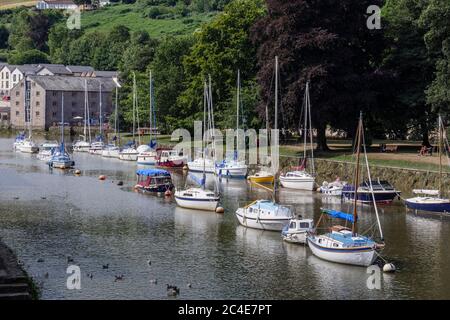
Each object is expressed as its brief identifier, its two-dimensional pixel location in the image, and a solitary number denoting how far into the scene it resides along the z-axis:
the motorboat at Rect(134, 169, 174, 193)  80.94
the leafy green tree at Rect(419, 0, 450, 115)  83.25
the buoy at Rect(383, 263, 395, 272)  48.97
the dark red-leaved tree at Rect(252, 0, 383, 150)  91.50
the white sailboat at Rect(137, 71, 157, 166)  110.19
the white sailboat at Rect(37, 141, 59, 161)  117.14
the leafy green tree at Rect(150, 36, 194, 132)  136.38
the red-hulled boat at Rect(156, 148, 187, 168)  105.06
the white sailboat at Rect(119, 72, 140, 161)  117.19
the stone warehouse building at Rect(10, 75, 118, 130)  189.12
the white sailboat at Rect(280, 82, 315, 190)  83.00
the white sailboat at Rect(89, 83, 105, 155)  127.94
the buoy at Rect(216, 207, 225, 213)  68.75
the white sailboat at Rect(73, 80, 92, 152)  133.50
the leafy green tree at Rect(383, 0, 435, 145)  94.25
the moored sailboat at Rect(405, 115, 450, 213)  68.56
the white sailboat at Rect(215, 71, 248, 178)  92.31
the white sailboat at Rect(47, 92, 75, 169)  104.44
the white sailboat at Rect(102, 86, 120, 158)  123.11
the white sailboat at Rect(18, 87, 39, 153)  131.00
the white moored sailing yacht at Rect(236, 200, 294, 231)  60.50
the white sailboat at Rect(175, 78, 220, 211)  69.38
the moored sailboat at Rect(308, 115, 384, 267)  50.02
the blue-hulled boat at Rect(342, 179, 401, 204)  74.06
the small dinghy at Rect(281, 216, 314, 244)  56.07
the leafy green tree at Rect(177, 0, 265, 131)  115.81
